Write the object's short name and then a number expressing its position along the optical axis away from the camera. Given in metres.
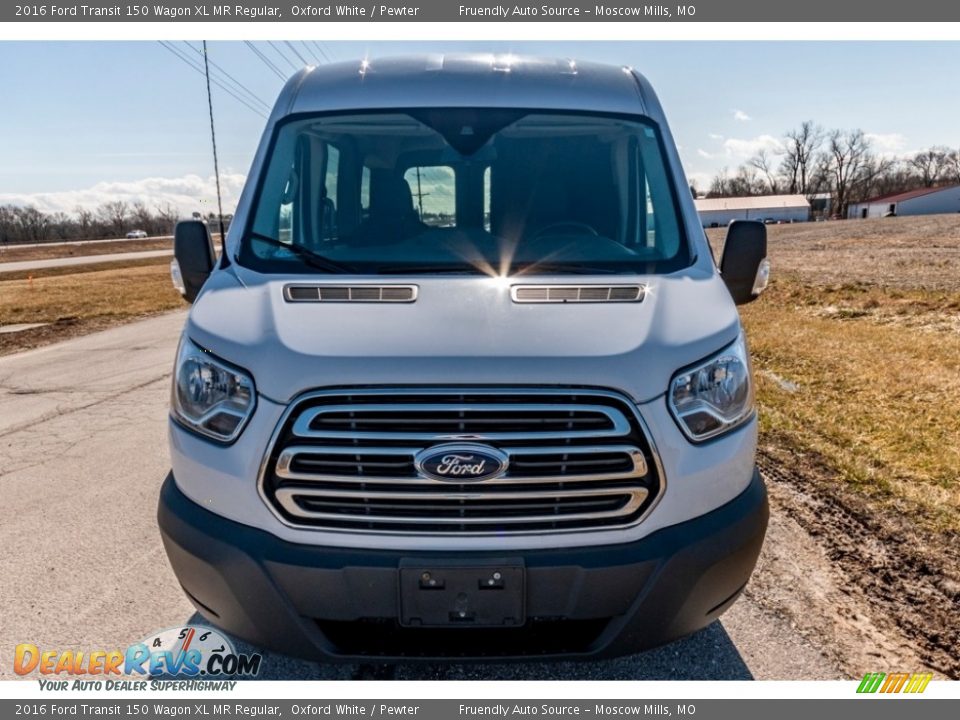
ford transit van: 2.15
